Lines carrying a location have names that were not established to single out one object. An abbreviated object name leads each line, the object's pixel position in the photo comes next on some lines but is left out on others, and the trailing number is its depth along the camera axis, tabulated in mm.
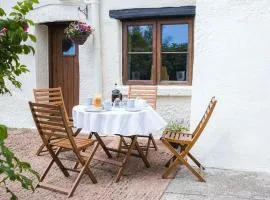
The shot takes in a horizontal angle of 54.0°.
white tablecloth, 3253
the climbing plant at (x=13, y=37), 1191
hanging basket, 5054
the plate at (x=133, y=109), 3399
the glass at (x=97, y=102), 3600
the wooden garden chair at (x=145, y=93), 4645
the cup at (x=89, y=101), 3726
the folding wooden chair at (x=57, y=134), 2998
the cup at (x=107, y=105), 3535
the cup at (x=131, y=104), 3506
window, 5095
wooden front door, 5844
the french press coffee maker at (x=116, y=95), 3883
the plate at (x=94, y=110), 3401
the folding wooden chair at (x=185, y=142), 3242
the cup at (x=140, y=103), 3683
